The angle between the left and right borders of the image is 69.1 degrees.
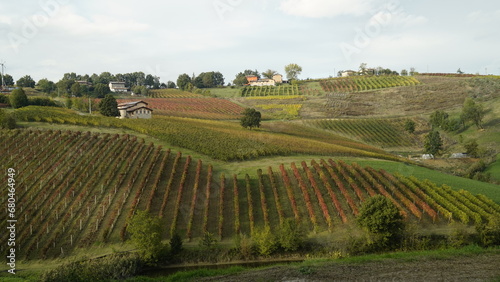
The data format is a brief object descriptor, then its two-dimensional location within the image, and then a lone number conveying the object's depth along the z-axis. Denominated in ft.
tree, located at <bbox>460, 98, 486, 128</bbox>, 274.98
